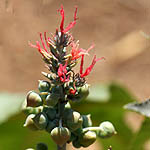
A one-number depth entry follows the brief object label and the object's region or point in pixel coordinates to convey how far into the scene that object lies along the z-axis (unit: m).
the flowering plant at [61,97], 0.58
